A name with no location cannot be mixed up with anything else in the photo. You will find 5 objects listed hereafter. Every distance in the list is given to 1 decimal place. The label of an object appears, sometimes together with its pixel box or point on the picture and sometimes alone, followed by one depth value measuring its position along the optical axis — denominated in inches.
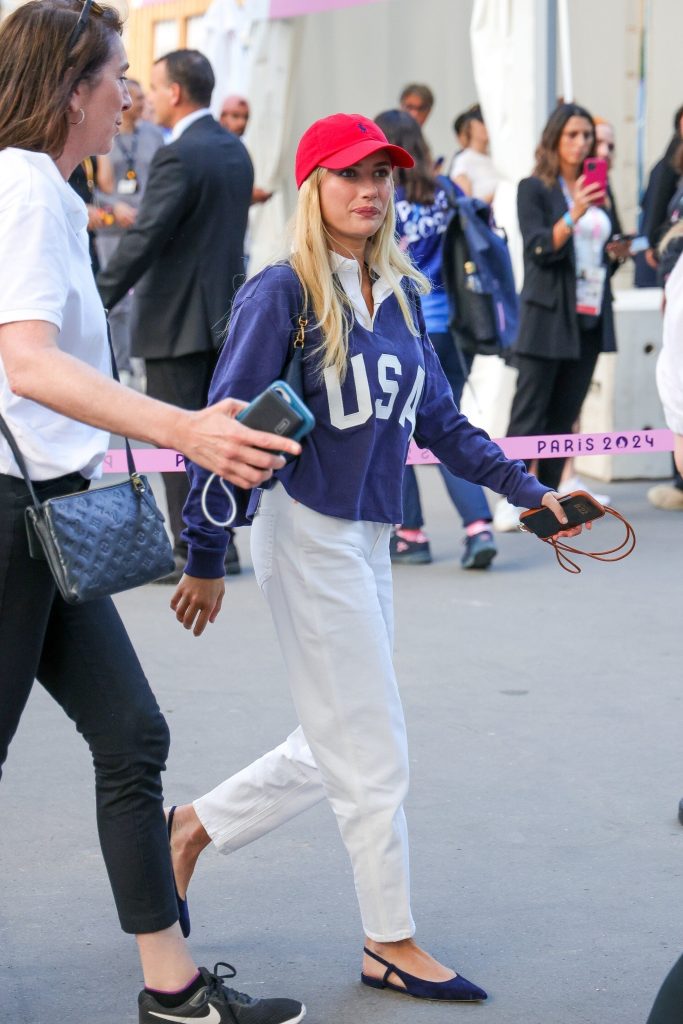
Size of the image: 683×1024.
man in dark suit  261.0
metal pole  354.0
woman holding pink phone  297.1
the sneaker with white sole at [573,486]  329.4
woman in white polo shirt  93.6
